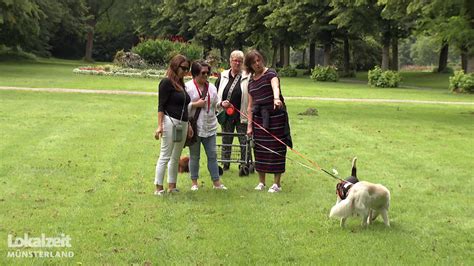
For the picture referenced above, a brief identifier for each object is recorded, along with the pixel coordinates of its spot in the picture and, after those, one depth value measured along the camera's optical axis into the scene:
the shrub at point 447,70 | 45.68
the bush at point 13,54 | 51.06
